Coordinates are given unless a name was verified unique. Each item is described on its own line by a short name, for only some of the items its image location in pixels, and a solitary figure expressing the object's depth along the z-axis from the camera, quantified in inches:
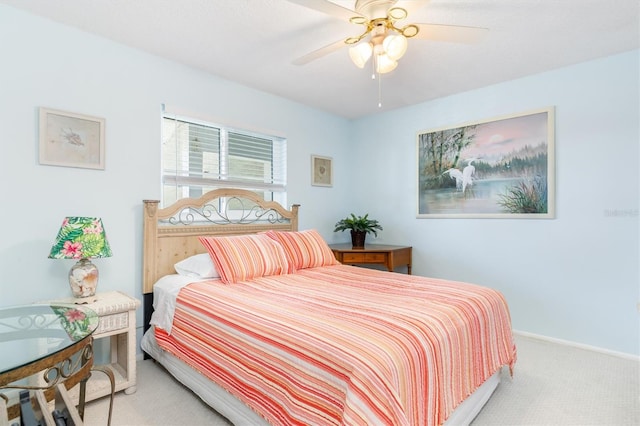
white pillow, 101.1
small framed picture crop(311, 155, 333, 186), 160.7
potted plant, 156.6
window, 115.9
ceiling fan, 68.6
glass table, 41.0
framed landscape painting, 122.3
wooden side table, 143.9
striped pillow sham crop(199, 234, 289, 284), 99.1
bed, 51.2
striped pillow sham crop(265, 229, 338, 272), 116.0
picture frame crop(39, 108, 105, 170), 88.7
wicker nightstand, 82.0
